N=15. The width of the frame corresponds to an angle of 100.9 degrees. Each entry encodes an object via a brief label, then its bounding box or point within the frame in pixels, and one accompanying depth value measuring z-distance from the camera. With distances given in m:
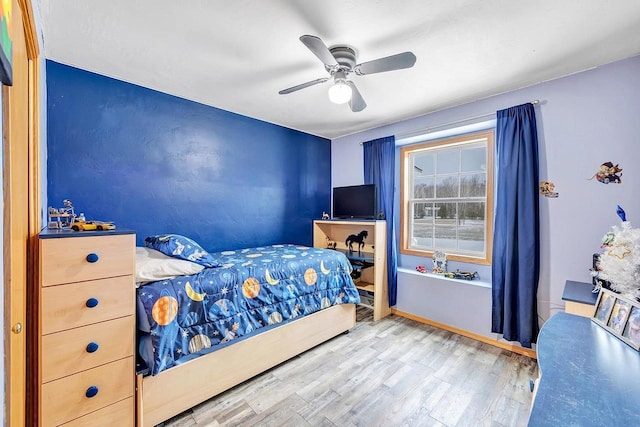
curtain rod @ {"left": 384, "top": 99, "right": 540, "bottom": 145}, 2.68
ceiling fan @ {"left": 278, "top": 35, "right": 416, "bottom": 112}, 1.61
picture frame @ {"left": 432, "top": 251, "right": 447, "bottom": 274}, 3.17
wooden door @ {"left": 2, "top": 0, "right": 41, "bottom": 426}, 0.88
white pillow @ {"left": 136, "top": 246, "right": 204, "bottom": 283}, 1.67
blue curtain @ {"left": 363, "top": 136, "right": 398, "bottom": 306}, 3.41
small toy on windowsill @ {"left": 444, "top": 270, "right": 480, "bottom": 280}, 2.95
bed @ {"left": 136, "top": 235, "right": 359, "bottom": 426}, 1.58
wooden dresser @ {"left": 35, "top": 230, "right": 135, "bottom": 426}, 1.27
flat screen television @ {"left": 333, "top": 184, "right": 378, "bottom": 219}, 3.49
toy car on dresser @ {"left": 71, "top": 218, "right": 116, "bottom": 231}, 1.48
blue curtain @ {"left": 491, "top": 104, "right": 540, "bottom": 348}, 2.40
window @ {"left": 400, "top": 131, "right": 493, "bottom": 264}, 2.98
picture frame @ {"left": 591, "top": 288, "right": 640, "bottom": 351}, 1.07
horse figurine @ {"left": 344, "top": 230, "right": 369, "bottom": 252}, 3.74
